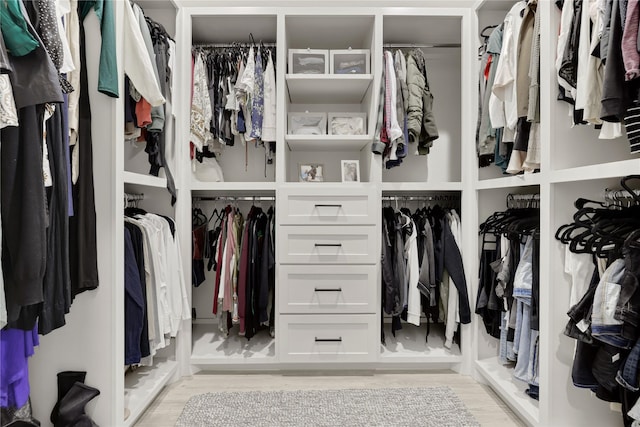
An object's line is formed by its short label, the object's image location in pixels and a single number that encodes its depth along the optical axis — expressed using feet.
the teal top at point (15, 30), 3.44
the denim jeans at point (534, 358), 6.14
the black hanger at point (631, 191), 4.09
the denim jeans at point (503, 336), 6.97
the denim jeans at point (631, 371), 4.00
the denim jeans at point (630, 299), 4.01
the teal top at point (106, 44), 4.97
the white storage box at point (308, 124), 8.48
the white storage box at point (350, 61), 8.03
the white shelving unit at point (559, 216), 5.27
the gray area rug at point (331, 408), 6.08
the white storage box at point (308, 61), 8.03
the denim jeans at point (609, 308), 4.19
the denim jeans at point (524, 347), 6.30
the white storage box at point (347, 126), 8.46
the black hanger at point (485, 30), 7.64
